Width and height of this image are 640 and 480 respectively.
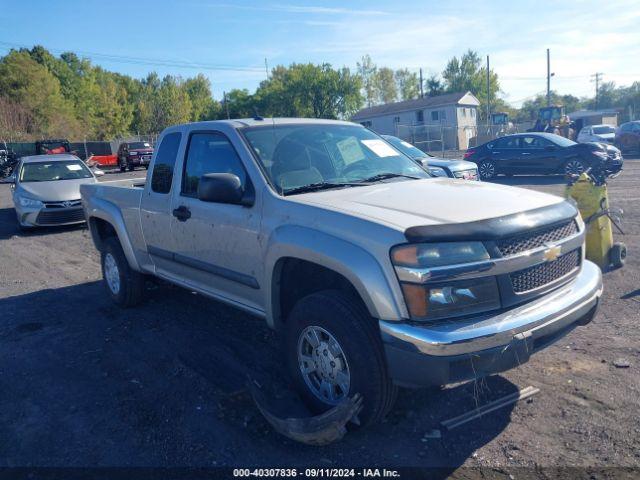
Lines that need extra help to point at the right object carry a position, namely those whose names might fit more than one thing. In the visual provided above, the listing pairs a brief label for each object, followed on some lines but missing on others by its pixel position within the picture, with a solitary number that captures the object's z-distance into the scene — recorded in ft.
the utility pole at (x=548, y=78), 164.28
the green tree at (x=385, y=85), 307.17
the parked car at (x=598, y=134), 92.22
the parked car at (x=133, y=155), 111.65
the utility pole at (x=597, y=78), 315.45
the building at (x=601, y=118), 193.88
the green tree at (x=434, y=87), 268.00
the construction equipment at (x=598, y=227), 21.63
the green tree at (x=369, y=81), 288.51
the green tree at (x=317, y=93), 201.87
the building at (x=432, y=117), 162.10
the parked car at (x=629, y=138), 82.33
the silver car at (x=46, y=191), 37.78
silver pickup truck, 9.61
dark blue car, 53.52
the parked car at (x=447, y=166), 35.58
